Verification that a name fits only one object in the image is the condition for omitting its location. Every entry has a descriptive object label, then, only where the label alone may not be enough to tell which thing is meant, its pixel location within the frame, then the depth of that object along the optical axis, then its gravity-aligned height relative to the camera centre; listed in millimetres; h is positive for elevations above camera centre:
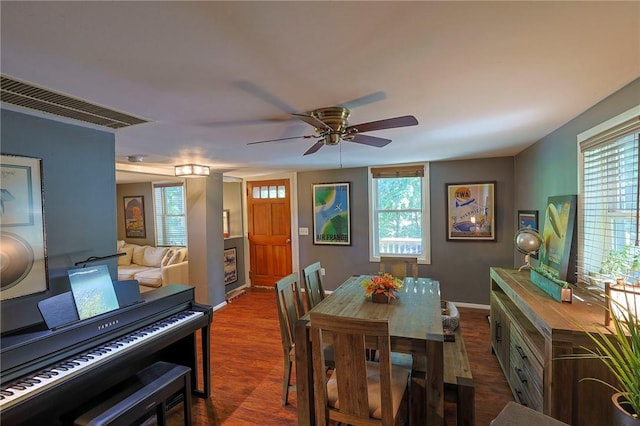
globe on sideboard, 2545 -333
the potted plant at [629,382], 1155 -713
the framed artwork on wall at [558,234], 2258 -261
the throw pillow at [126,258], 5870 -970
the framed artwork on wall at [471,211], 4320 -113
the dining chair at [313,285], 2849 -785
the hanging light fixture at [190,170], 4038 +506
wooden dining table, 1753 -798
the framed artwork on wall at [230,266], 5541 -1105
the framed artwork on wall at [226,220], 6119 -261
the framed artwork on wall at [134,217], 6414 -181
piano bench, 1599 -1108
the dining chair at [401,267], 3584 -750
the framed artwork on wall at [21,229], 1769 -111
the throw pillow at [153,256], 5641 -903
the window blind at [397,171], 4629 +522
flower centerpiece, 2455 -696
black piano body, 1458 -847
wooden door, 5695 -467
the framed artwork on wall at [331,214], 5152 -147
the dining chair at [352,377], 1528 -917
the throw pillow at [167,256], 4942 -832
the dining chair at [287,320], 2443 -968
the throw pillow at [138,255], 5843 -907
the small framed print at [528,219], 3248 -193
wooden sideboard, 1552 -900
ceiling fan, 1794 +510
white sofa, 4812 -1016
